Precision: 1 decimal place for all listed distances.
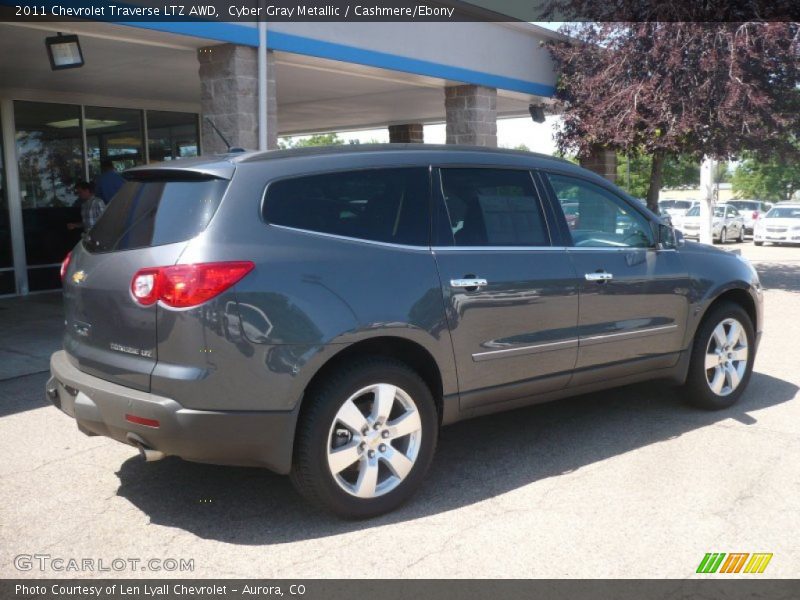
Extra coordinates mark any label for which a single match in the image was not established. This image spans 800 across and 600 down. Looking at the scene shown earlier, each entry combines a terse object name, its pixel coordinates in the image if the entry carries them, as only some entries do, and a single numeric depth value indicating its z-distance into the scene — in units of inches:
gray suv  139.0
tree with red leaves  482.3
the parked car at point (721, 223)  1055.0
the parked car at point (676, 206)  1116.5
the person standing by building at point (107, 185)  411.5
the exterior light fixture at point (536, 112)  594.9
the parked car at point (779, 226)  1034.7
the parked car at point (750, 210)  1217.2
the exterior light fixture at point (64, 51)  319.3
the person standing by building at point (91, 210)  393.7
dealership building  345.7
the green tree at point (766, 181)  2148.1
